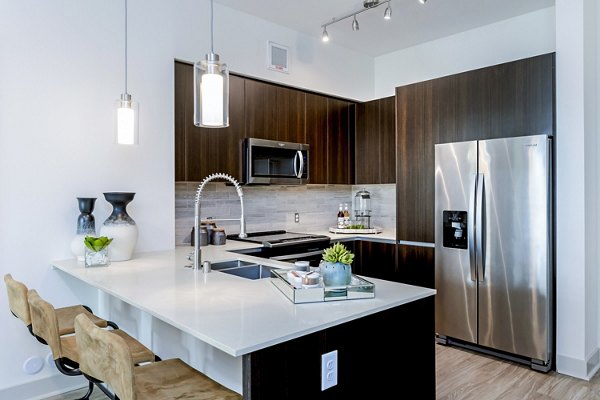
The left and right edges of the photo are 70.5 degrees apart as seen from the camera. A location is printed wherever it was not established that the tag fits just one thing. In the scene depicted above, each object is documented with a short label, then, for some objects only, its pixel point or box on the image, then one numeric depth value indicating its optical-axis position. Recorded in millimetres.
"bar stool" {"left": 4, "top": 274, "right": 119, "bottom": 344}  2025
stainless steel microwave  3630
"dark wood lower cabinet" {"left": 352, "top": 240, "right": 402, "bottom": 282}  3879
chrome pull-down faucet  2238
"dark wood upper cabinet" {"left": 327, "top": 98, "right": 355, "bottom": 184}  4387
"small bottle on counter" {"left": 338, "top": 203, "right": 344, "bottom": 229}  4619
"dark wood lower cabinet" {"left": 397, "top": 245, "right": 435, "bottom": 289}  3596
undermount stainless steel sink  2584
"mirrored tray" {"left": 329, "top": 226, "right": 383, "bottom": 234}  4324
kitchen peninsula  1301
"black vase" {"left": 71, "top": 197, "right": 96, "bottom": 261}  2614
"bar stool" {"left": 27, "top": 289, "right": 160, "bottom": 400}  1748
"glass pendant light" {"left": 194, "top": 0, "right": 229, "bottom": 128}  1906
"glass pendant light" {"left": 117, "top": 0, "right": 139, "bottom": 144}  2488
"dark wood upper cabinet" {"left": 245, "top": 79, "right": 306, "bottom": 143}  3721
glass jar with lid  4859
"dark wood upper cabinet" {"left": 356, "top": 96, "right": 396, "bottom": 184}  4254
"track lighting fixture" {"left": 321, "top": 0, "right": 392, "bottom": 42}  3303
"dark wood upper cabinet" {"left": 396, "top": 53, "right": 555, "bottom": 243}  3027
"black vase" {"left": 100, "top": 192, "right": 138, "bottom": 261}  2600
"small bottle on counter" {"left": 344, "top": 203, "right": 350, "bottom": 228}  4623
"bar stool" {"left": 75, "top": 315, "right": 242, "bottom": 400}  1298
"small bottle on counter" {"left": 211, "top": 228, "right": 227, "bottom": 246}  3502
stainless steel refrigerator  2934
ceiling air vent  3852
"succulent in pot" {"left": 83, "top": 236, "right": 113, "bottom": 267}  2385
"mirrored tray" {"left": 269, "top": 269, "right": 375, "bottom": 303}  1636
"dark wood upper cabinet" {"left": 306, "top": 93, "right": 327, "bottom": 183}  4199
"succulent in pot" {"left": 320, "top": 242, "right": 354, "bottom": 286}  1697
